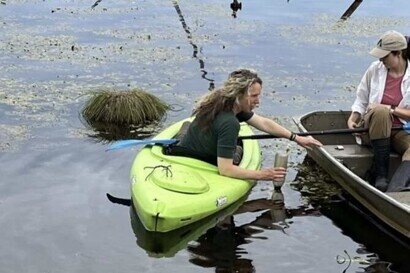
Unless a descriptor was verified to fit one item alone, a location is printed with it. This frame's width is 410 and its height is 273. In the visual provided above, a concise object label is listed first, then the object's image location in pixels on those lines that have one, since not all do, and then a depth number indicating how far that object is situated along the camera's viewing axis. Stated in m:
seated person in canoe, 9.11
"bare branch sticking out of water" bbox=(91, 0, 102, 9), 22.41
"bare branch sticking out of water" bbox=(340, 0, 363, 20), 21.78
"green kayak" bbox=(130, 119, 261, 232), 8.02
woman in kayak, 8.48
